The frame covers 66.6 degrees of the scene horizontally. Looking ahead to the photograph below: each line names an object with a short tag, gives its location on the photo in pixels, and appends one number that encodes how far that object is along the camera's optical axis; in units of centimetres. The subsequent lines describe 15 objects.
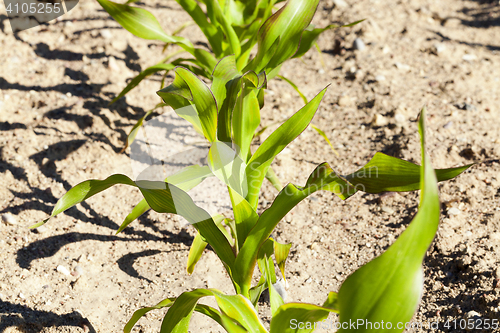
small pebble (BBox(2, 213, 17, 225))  154
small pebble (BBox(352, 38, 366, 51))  269
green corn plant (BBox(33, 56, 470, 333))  59
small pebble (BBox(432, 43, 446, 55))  263
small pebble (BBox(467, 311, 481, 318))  117
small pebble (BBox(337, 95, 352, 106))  234
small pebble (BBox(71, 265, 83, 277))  143
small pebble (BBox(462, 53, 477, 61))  258
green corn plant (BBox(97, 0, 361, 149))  131
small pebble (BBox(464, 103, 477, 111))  212
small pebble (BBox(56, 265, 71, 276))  143
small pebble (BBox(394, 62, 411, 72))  253
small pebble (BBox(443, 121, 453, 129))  202
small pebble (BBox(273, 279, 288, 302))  138
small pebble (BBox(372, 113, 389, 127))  215
